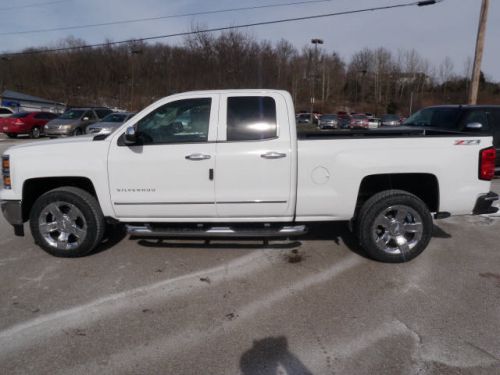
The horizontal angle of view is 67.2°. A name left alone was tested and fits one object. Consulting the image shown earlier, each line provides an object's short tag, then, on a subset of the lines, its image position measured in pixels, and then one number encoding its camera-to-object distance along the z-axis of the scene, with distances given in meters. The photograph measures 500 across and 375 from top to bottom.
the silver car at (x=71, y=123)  19.12
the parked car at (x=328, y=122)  33.69
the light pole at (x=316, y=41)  41.98
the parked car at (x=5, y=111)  25.84
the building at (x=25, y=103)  49.38
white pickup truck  4.16
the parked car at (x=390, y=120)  29.69
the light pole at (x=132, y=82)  67.62
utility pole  14.40
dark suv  8.39
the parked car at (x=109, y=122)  17.81
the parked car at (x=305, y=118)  42.87
